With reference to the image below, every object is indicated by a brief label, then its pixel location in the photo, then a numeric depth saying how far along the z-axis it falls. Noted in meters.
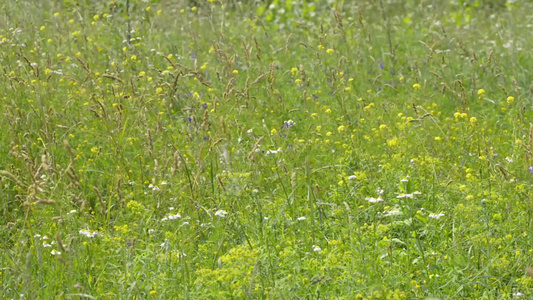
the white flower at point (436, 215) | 5.83
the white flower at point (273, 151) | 7.25
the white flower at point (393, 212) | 5.90
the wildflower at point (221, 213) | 6.26
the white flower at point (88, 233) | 5.79
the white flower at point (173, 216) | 5.95
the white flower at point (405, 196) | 5.85
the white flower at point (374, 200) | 5.92
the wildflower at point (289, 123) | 8.13
